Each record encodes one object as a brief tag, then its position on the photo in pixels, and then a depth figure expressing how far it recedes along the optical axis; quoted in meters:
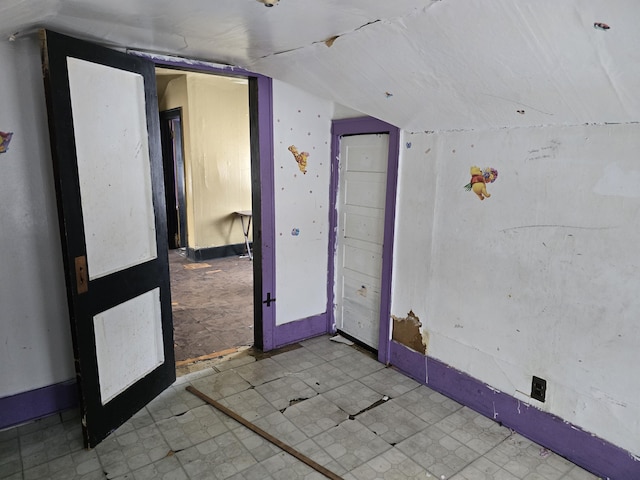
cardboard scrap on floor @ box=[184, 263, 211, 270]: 5.61
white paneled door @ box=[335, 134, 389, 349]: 3.09
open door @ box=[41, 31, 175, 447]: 1.93
